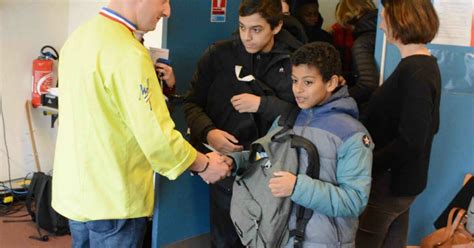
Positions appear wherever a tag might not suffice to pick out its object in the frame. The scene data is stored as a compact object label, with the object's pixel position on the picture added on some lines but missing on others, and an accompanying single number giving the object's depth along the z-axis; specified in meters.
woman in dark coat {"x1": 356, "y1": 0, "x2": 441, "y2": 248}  1.77
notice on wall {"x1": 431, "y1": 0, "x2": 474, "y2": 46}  2.56
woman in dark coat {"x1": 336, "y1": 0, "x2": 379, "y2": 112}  2.45
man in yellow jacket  1.57
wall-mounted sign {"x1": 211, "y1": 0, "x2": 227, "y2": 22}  2.40
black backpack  3.35
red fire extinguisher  3.85
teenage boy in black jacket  1.99
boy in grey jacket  1.62
